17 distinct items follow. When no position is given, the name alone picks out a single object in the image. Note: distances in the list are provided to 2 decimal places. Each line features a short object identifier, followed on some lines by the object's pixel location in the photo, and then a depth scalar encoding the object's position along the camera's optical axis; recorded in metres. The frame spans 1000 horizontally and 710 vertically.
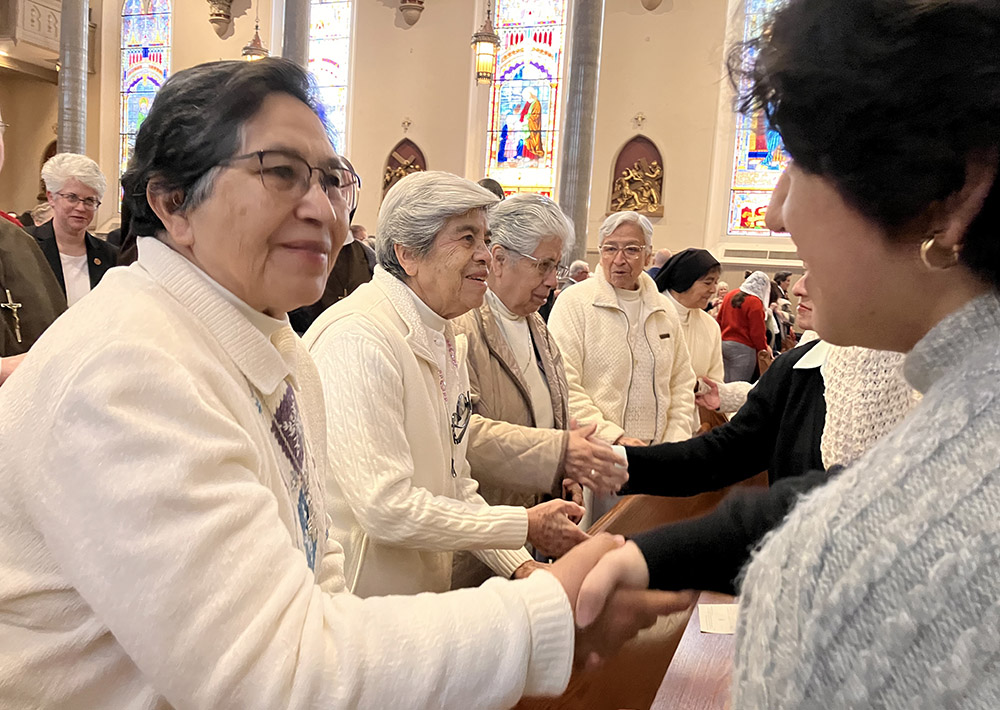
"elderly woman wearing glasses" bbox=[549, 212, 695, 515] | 3.70
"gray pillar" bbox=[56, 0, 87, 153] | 11.89
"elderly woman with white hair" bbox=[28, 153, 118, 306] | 3.93
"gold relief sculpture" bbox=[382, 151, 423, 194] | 14.30
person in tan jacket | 2.46
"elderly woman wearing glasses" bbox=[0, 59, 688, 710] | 0.85
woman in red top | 5.86
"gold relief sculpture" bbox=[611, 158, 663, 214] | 13.16
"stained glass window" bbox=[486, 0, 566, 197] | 13.48
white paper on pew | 1.80
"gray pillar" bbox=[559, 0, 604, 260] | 10.33
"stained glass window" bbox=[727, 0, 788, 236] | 12.63
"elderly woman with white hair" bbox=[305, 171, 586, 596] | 1.79
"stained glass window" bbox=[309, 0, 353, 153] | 14.60
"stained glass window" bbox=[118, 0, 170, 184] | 15.05
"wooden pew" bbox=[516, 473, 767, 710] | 1.54
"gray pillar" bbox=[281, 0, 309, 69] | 10.98
